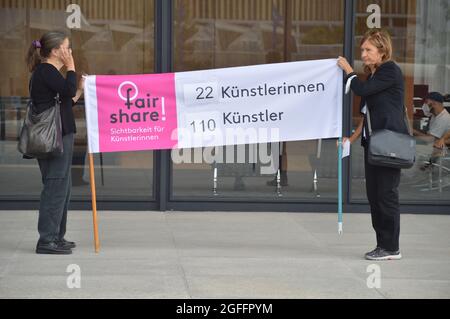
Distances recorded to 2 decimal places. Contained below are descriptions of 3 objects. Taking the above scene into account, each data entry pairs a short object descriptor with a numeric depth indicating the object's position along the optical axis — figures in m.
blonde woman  15.83
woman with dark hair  15.92
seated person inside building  21.94
